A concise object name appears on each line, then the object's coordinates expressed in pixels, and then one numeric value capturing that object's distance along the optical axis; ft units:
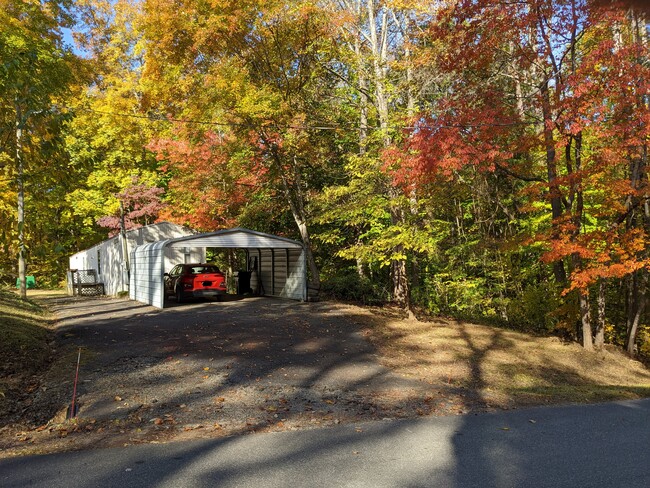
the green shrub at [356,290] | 63.31
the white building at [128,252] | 79.82
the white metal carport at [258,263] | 55.36
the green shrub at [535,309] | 48.65
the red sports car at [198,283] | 59.88
